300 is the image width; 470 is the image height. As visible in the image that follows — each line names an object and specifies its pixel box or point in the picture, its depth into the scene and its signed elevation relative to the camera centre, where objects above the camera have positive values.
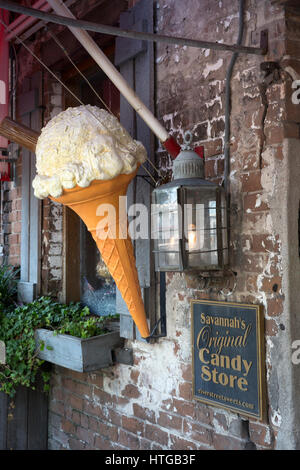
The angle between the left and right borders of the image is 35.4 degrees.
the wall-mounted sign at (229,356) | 2.29 -0.54
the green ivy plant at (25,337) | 3.68 -0.66
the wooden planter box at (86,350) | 3.18 -0.67
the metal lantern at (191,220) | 2.30 +0.16
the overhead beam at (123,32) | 1.79 +0.93
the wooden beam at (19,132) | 3.26 +0.85
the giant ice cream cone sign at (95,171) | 2.44 +0.43
